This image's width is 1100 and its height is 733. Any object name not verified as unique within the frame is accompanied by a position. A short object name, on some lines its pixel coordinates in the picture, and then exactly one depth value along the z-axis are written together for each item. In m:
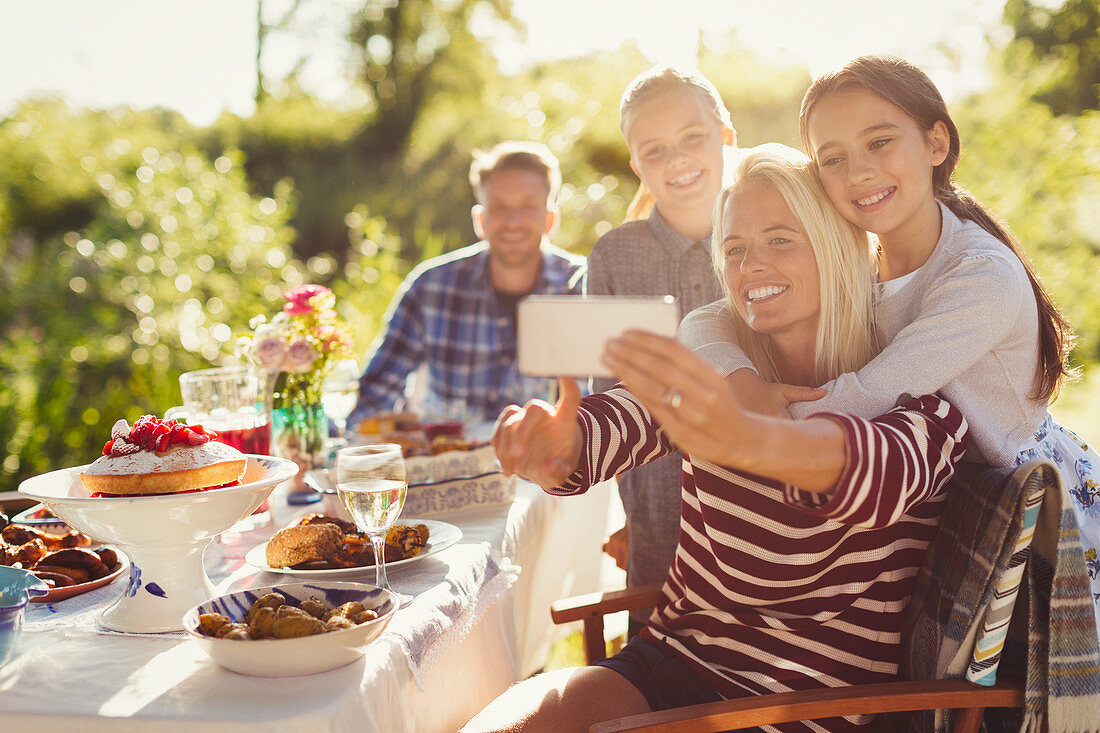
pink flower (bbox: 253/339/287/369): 2.18
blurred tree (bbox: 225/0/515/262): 10.42
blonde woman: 1.50
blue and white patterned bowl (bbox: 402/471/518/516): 2.02
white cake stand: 1.28
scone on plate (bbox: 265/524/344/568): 1.56
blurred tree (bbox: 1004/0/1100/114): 6.79
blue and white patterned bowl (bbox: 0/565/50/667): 1.20
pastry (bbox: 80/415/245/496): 1.32
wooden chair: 1.35
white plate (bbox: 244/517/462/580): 1.55
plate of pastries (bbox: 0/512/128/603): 1.49
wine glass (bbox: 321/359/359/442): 2.46
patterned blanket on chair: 1.35
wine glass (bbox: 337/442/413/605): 1.42
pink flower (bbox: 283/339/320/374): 2.19
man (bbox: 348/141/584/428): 3.72
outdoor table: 1.08
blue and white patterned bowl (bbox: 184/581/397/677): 1.12
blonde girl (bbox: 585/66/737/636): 2.44
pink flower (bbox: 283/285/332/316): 2.27
